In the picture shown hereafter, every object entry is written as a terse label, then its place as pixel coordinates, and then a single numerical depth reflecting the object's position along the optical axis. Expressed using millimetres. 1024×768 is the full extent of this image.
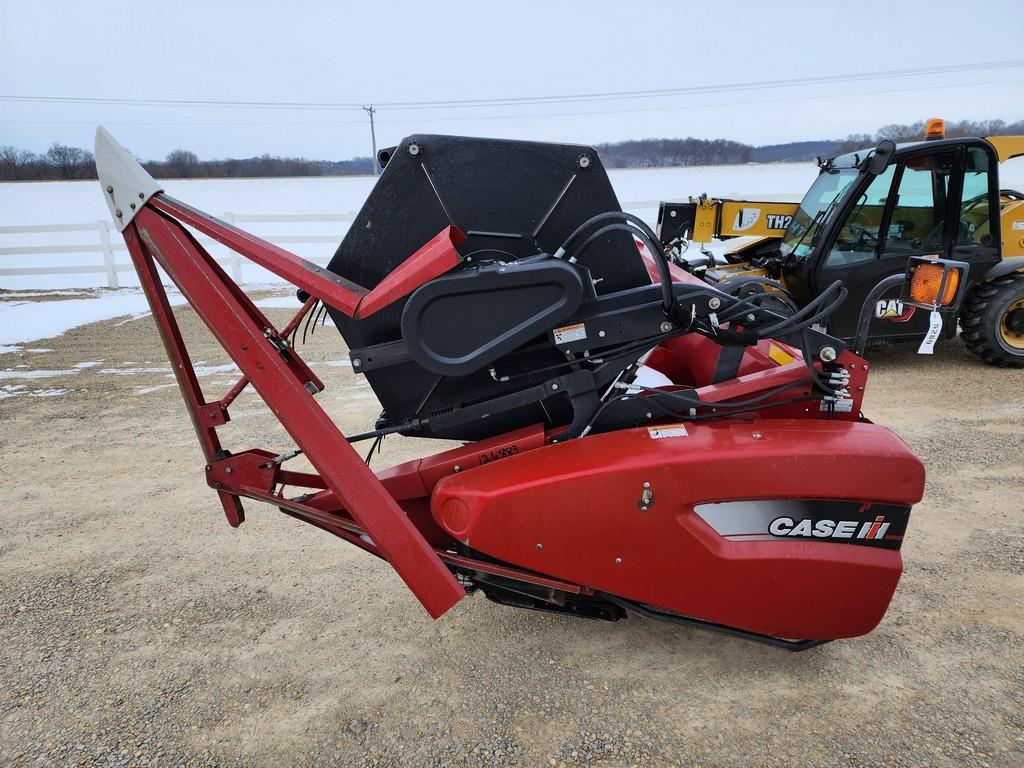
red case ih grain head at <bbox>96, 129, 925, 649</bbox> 1996
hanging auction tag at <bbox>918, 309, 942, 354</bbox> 2053
